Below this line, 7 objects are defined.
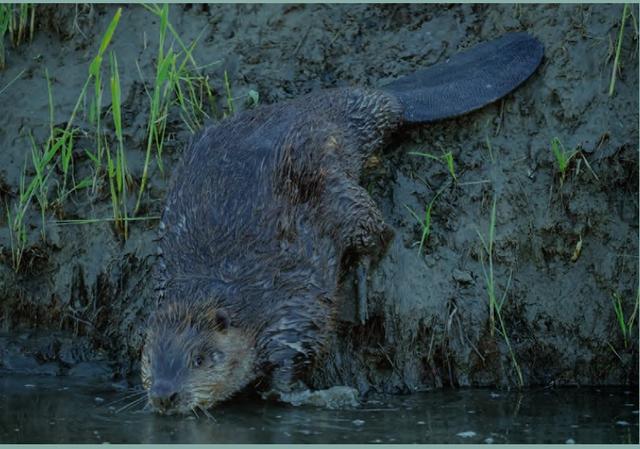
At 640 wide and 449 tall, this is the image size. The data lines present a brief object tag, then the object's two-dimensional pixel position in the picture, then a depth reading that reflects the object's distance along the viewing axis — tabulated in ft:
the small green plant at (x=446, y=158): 38.27
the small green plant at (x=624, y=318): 36.45
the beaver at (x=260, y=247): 32.07
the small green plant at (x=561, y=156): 37.81
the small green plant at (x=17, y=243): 38.65
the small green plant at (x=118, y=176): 37.86
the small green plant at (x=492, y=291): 36.19
